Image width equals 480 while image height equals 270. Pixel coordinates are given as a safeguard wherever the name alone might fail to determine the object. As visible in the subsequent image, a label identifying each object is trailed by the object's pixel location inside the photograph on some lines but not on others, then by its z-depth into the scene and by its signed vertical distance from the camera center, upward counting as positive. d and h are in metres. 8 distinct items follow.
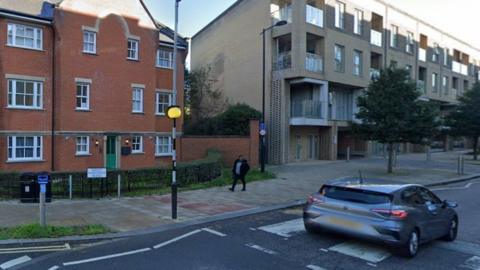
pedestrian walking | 15.46 -1.31
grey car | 7.38 -1.48
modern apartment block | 27.70 +5.81
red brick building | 19.92 +2.64
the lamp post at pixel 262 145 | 20.61 -0.50
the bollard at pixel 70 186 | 13.02 -1.71
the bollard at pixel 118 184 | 13.52 -1.69
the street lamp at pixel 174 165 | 10.34 -0.79
